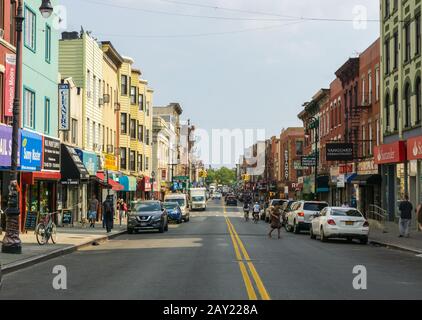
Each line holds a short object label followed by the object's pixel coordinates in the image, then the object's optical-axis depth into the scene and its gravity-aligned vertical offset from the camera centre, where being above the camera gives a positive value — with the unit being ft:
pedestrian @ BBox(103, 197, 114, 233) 111.04 -4.07
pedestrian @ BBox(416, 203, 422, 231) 79.62 -3.41
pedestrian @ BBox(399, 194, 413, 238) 100.12 -4.59
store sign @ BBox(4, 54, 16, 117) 86.66 +13.15
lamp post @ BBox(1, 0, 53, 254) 65.67 +0.75
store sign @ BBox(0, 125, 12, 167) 86.07 +5.74
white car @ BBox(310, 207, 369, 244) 91.61 -5.24
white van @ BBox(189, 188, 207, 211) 282.77 -4.44
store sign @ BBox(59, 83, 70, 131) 121.90 +15.03
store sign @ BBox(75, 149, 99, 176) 140.19 +6.13
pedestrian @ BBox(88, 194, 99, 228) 125.08 -4.37
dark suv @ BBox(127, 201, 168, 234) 117.60 -5.25
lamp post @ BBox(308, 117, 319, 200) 222.87 +21.81
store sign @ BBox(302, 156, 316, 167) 188.34 +7.47
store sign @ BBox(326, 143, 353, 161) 154.92 +8.40
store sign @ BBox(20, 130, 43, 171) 95.30 +5.61
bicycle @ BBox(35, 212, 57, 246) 80.02 -5.16
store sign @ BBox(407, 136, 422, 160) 112.57 +6.68
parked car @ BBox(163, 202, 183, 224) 156.87 -5.64
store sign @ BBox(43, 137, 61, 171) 108.49 +5.84
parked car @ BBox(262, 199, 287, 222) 153.38 -3.67
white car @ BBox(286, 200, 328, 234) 114.83 -4.49
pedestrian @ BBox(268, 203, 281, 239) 101.07 -4.62
